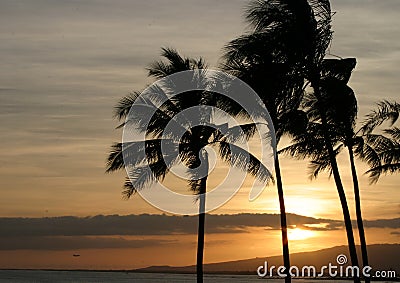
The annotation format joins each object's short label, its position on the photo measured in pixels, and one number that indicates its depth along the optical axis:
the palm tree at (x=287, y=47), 31.73
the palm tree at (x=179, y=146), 36.06
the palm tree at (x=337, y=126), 32.75
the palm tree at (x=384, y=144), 37.94
